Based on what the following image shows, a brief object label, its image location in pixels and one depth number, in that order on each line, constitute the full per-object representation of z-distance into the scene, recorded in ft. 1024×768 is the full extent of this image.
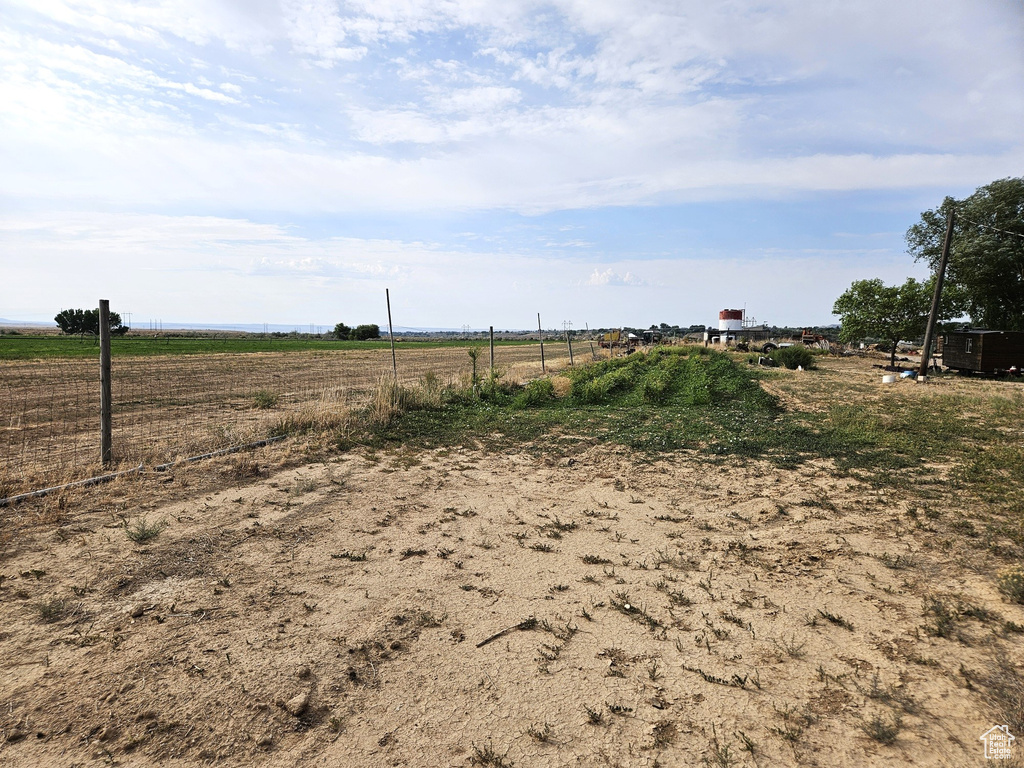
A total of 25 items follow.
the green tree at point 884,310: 97.71
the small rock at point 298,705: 10.42
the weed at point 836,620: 13.01
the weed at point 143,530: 17.50
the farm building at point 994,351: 77.71
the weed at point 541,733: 9.75
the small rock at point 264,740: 9.66
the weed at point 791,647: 11.94
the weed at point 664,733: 9.54
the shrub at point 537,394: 50.34
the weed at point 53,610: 13.01
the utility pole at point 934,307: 69.62
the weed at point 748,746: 9.25
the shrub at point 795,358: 100.63
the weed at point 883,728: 9.38
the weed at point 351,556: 17.08
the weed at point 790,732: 9.51
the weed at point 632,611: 13.32
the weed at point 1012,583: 13.82
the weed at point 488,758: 9.19
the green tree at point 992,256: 101.24
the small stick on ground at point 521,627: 12.85
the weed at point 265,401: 48.57
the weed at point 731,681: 10.96
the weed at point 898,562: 16.10
